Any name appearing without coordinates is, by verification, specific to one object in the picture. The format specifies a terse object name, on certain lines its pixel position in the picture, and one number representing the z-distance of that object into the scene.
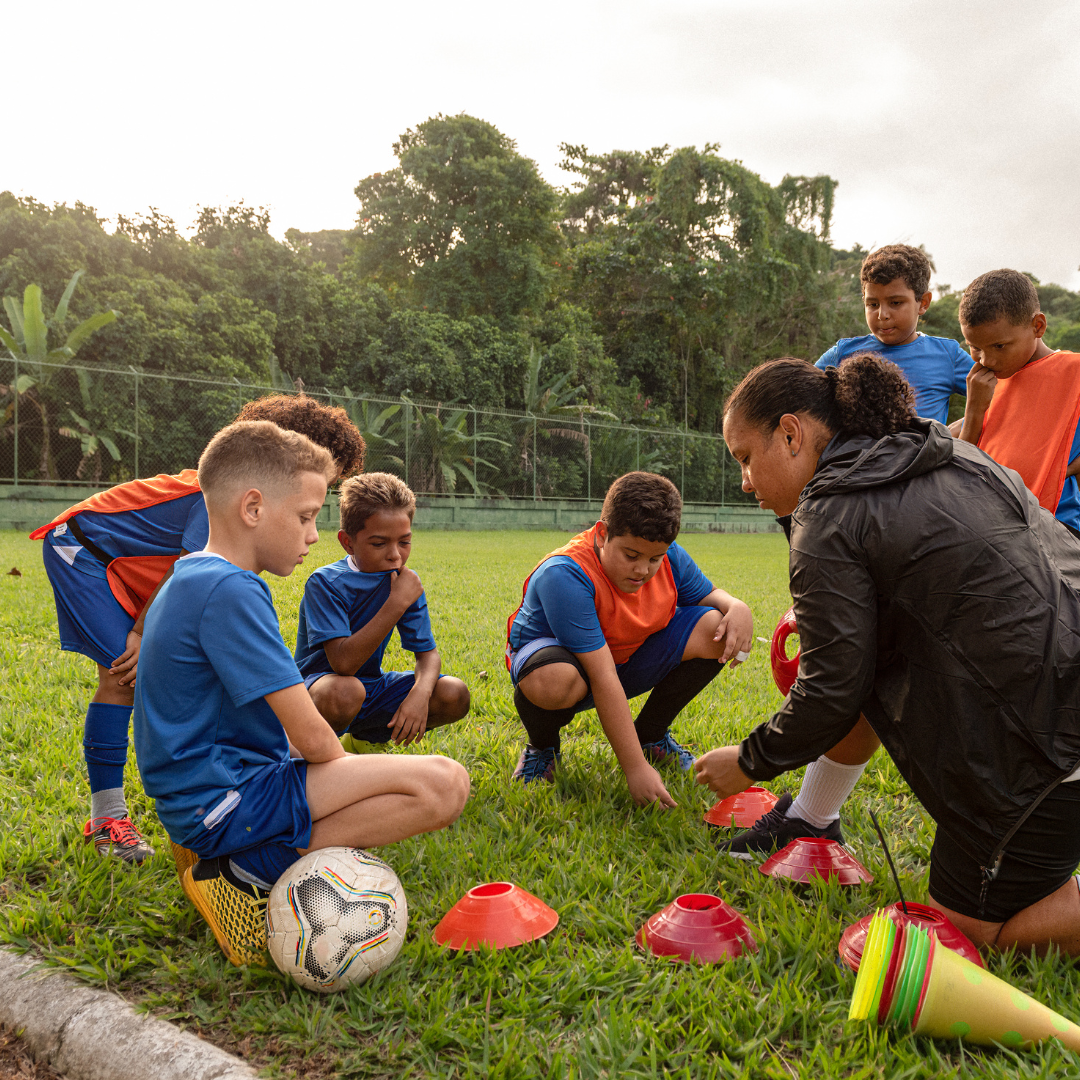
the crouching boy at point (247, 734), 2.04
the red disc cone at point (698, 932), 2.09
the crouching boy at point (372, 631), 3.47
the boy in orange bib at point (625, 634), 3.10
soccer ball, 1.97
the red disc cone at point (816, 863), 2.48
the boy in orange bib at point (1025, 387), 3.44
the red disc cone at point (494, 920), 2.13
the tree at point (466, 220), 27.95
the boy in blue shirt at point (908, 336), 3.95
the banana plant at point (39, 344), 15.54
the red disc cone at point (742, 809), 2.96
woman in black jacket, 1.91
